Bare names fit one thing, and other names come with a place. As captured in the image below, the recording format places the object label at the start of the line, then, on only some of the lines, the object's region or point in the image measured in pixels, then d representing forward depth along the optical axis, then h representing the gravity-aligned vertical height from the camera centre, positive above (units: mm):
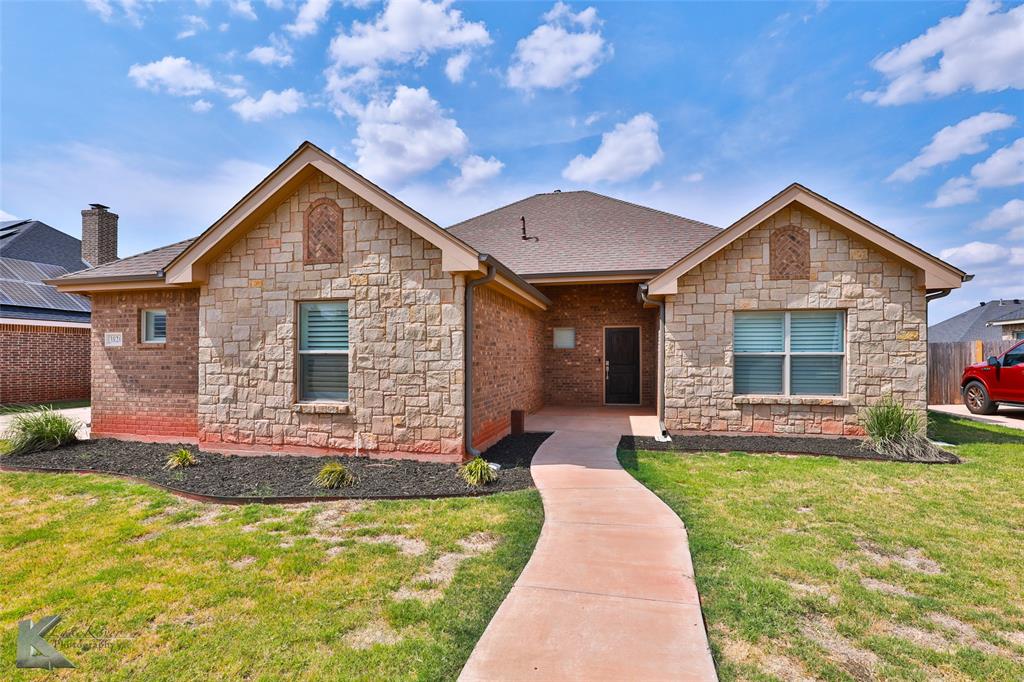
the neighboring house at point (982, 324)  22203 +1186
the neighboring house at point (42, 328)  14625 +434
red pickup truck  11812 -924
